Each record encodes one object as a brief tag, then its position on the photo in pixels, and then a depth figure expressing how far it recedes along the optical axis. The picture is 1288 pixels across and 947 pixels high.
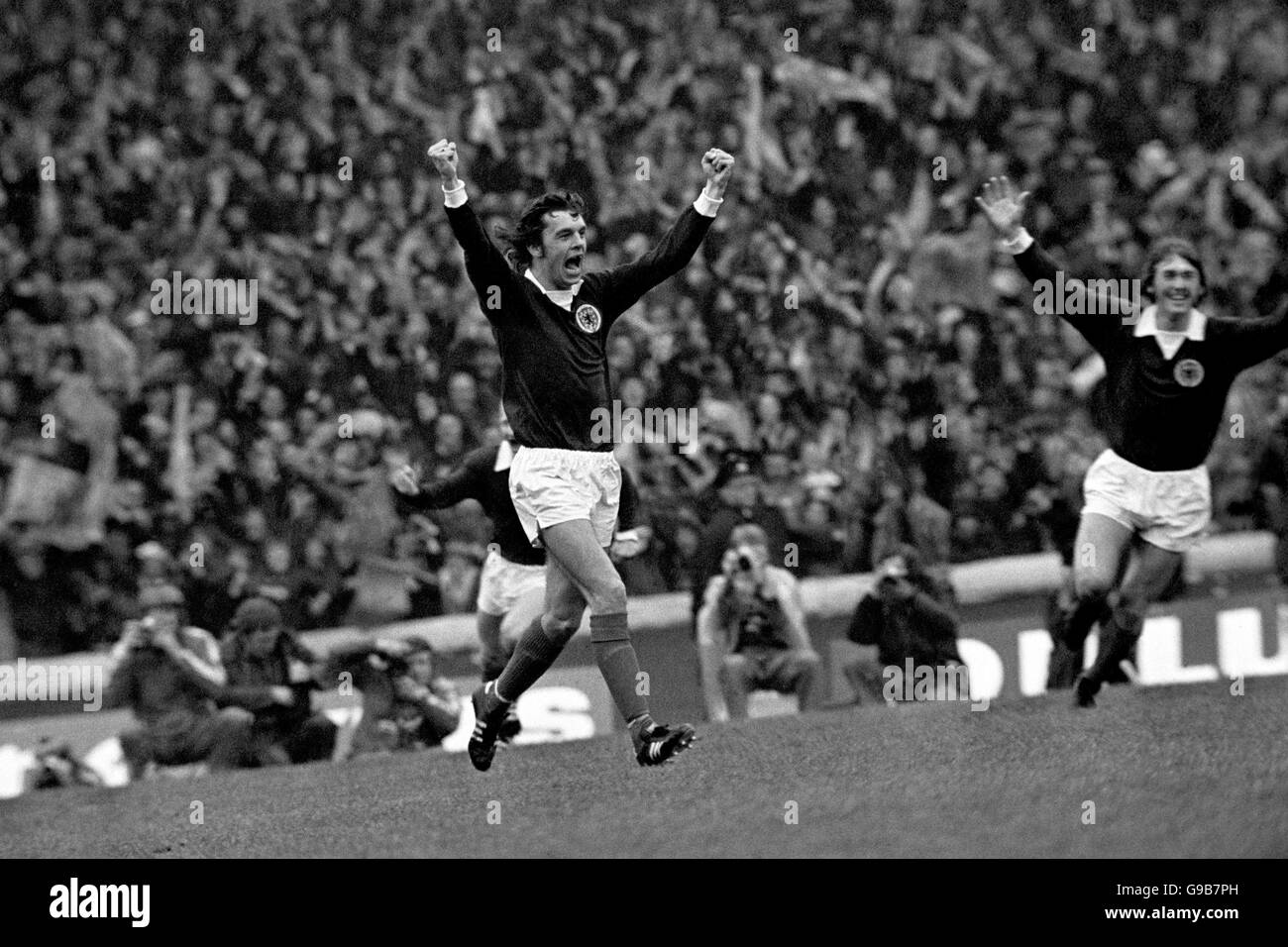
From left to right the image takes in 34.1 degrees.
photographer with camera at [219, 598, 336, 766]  11.27
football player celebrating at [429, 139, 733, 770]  8.10
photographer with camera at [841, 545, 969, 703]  11.74
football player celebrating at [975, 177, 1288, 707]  9.34
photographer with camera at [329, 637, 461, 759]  11.62
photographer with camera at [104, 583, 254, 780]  11.14
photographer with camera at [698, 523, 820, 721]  11.66
